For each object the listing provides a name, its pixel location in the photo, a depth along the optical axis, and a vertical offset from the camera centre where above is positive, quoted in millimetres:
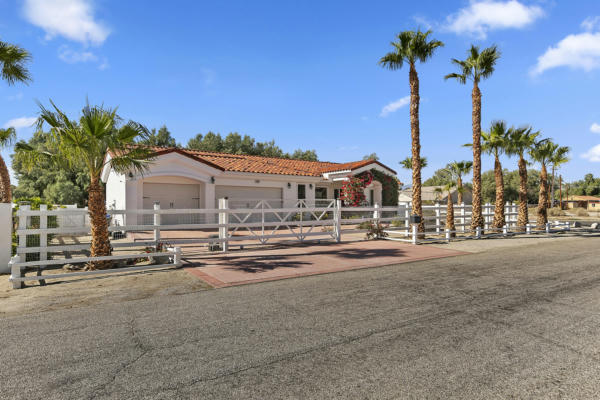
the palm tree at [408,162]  34619 +4982
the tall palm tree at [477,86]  16859 +6246
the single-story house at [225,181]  18766 +2060
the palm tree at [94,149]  7758 +1620
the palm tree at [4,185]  12117 +1155
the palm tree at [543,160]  20266 +3063
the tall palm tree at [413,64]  15344 +6841
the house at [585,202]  67750 +1291
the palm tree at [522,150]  18297 +3240
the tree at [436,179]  93425 +8904
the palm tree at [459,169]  23422 +2846
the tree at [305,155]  62750 +10671
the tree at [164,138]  48969 +11086
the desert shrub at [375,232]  15189 -910
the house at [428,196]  58450 +2770
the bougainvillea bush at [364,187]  25156 +1863
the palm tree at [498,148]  18359 +3319
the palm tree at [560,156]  23156 +3602
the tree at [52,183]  29891 +3075
